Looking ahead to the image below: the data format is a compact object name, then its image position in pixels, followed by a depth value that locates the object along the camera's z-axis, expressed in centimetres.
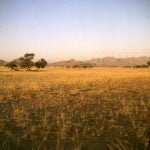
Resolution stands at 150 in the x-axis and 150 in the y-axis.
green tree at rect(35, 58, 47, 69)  8288
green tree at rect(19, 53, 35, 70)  7871
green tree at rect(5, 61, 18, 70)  8219
